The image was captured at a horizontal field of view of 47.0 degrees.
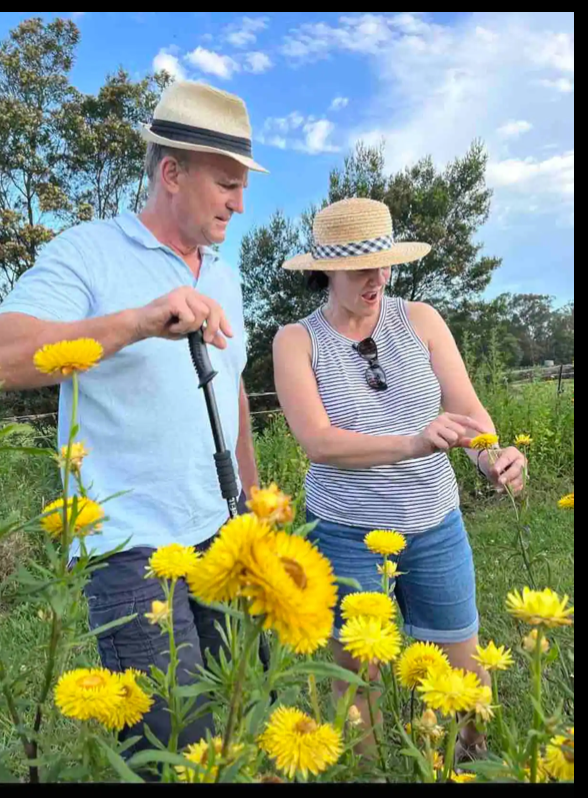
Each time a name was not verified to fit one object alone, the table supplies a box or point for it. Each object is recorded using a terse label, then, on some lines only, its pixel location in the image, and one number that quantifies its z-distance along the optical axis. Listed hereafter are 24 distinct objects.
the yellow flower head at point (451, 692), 0.76
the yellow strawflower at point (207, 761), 0.57
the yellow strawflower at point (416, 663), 0.91
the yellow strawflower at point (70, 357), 0.85
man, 1.32
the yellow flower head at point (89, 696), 0.74
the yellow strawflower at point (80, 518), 0.88
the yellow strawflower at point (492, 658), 0.81
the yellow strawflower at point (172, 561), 0.87
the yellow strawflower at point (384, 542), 1.23
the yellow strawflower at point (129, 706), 0.76
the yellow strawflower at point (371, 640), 0.82
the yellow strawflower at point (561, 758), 0.61
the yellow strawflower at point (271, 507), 0.54
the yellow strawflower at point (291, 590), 0.50
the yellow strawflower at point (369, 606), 0.89
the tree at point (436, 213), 17.56
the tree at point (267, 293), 15.72
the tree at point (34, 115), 13.20
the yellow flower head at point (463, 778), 0.77
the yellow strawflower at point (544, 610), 0.66
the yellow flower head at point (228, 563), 0.51
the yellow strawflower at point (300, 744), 0.64
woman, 1.91
